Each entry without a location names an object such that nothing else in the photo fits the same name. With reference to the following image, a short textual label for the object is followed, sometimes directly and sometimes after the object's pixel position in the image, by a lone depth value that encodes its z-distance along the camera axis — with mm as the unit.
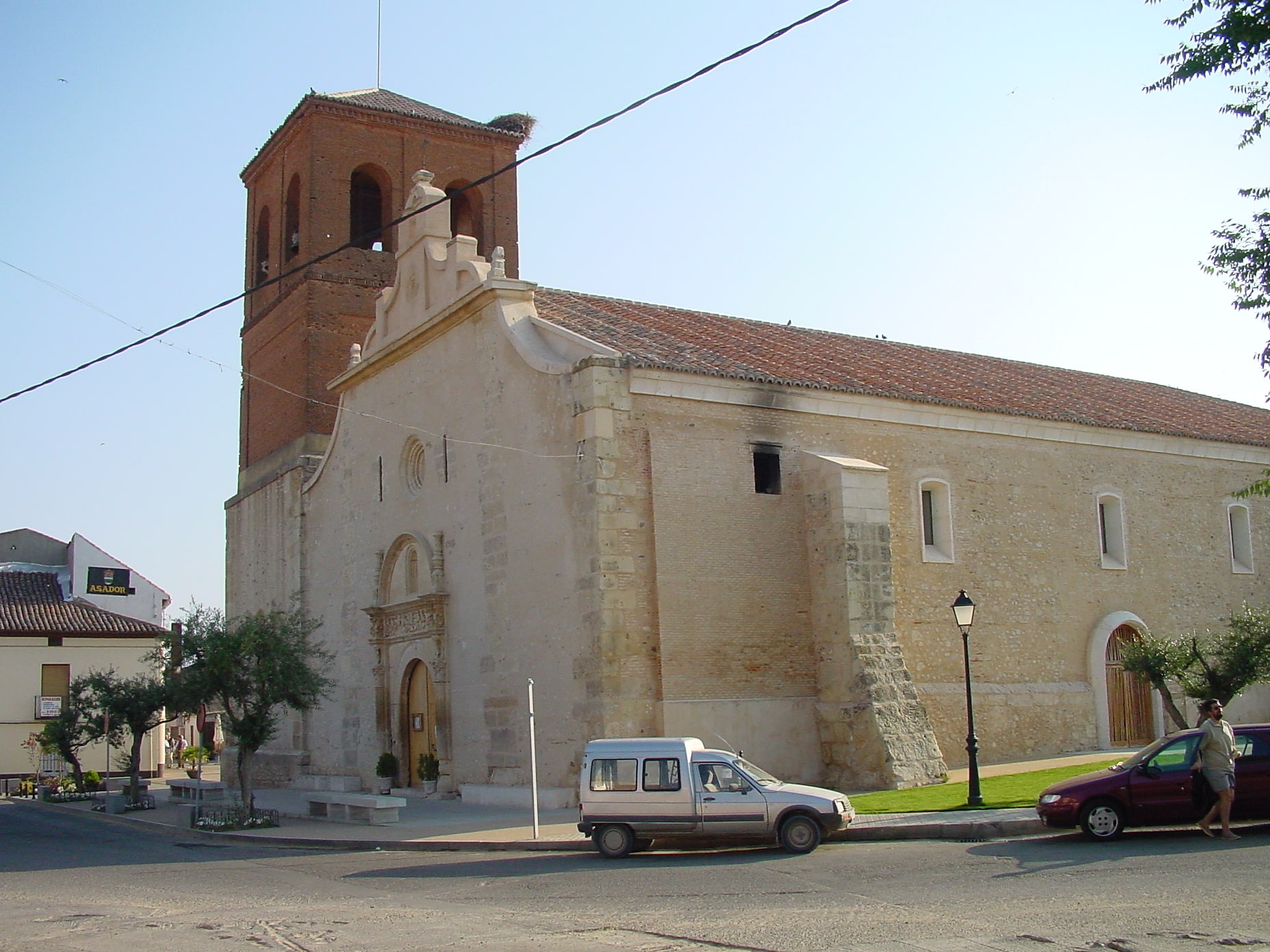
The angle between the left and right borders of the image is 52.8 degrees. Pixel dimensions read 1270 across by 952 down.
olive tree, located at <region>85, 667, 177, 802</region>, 29031
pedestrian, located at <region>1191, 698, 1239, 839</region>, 14289
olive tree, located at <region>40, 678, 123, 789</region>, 33938
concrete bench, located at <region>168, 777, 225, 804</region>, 28703
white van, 15438
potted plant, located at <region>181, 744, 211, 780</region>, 42294
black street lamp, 18312
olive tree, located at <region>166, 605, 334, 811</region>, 23281
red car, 14820
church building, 22000
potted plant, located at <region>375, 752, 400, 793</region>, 26766
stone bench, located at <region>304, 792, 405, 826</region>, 20969
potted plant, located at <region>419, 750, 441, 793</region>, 25281
